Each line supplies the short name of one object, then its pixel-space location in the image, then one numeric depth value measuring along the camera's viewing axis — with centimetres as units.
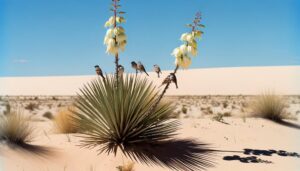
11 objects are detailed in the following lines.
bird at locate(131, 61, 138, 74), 691
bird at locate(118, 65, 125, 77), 637
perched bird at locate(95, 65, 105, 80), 669
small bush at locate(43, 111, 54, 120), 1559
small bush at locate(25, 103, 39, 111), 1983
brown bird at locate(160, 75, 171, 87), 616
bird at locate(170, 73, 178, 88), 611
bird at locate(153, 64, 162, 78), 685
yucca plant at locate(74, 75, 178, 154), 629
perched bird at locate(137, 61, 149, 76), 678
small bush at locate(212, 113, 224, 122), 967
